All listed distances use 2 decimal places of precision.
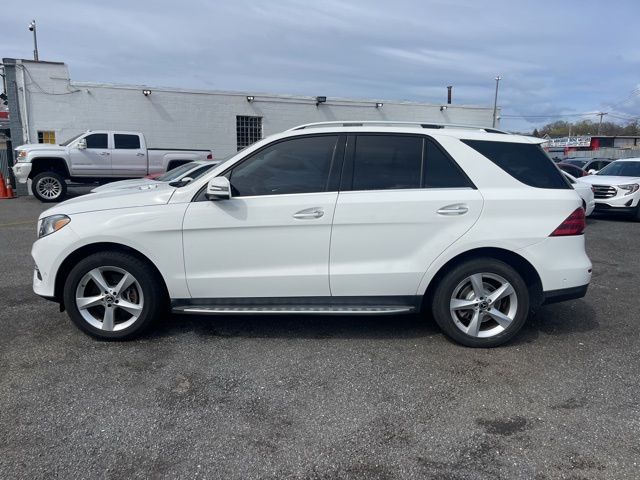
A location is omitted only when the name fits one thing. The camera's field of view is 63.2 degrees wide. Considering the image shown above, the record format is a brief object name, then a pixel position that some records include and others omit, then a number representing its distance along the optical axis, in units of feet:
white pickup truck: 48.73
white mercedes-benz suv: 13.69
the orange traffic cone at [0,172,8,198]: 54.85
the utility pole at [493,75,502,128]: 84.73
